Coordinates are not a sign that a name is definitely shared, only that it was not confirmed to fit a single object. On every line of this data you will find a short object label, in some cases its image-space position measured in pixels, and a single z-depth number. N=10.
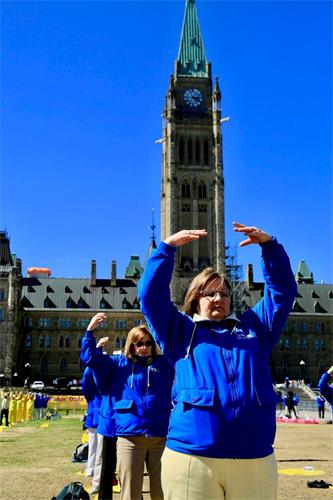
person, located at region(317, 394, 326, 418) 31.25
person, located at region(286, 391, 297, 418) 31.60
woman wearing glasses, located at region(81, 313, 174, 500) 5.77
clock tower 81.06
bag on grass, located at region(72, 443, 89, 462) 11.70
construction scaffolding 79.31
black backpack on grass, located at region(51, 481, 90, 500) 6.62
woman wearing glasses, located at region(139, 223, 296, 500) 3.51
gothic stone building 79.38
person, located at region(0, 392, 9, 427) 23.53
